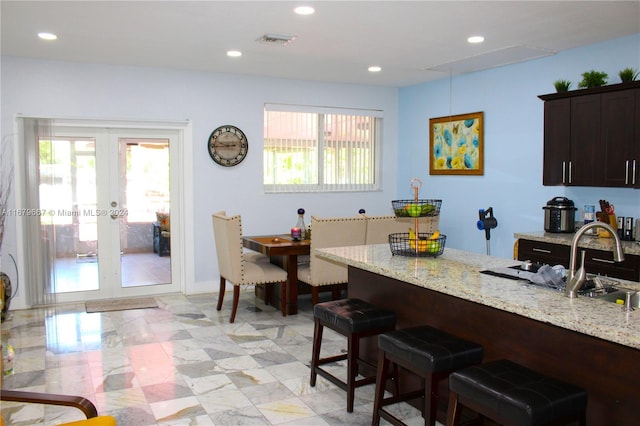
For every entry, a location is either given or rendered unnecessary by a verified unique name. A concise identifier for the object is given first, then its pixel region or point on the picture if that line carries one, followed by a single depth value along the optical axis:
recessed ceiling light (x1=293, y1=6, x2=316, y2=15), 3.77
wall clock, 6.30
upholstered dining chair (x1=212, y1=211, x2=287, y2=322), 5.12
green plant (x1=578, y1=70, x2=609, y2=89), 4.55
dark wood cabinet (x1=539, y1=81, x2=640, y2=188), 4.29
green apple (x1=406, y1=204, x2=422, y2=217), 3.24
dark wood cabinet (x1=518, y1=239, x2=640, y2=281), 4.02
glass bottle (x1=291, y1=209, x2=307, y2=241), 5.71
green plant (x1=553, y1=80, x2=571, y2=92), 4.84
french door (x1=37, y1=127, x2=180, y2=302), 5.79
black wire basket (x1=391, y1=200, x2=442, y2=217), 3.25
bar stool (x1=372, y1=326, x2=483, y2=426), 2.53
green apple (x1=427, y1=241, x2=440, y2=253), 3.43
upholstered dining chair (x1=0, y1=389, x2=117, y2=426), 2.07
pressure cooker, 4.88
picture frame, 6.10
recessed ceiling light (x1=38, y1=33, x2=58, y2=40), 4.55
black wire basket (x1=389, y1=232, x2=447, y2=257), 3.43
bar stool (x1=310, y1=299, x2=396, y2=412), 3.15
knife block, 4.46
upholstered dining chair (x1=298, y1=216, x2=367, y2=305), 5.21
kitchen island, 2.06
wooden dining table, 5.29
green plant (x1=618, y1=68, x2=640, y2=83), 4.34
